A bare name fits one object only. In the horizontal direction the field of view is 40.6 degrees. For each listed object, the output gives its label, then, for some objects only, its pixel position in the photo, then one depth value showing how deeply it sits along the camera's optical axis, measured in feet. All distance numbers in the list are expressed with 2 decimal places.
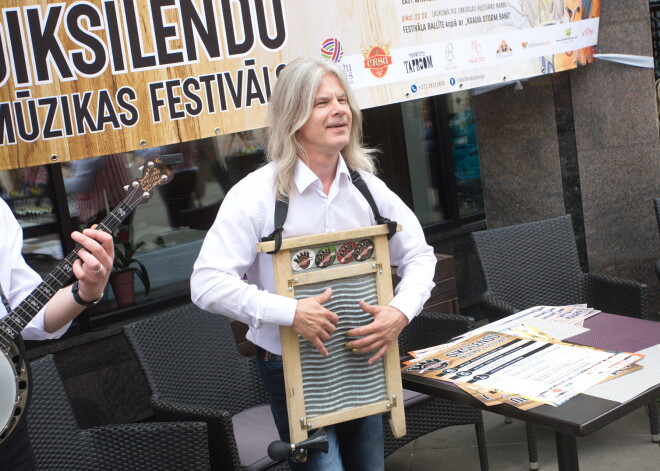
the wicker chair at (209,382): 11.20
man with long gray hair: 9.03
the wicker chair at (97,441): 10.52
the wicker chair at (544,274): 15.76
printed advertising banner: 11.28
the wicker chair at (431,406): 13.11
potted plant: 18.17
